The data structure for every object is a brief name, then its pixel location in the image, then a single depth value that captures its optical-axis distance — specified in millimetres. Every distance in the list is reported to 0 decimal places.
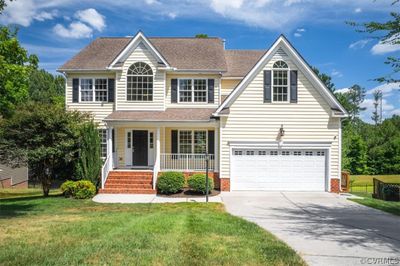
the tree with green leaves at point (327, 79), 44812
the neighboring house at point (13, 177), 30359
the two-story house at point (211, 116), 18234
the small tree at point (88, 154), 17672
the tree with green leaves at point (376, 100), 107000
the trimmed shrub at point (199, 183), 17047
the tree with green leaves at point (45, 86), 50553
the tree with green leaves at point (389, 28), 10814
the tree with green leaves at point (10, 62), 11734
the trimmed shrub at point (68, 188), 16750
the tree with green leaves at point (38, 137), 17031
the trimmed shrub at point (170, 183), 17203
